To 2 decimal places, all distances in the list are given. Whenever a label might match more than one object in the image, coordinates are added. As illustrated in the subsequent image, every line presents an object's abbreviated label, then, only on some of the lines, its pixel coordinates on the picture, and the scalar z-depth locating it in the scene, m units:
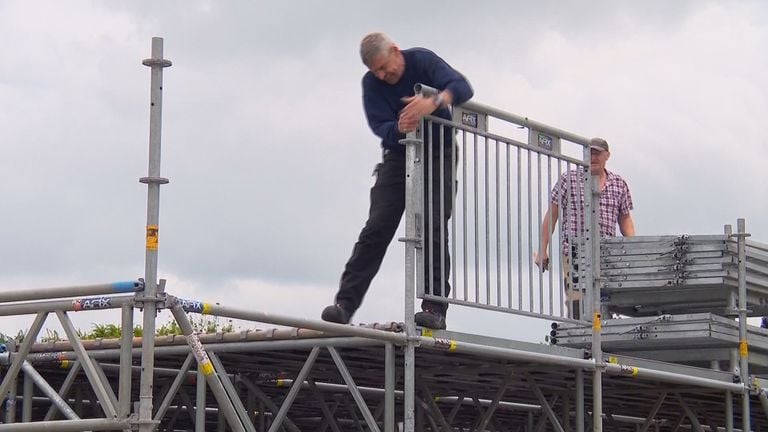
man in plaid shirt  9.62
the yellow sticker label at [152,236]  6.91
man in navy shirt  8.51
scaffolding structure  7.24
